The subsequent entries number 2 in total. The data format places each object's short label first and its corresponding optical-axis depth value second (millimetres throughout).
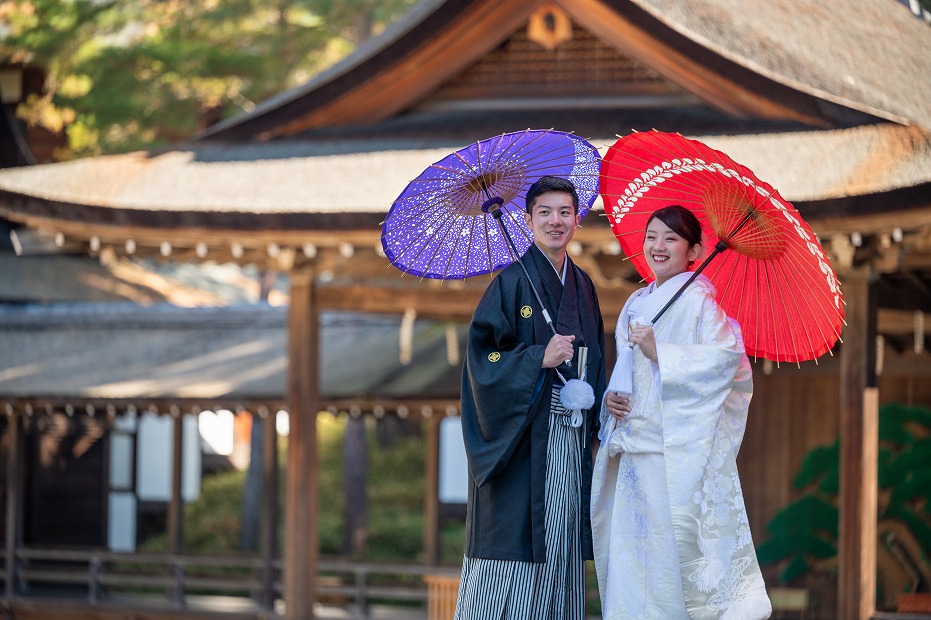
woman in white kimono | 7754
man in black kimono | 7848
